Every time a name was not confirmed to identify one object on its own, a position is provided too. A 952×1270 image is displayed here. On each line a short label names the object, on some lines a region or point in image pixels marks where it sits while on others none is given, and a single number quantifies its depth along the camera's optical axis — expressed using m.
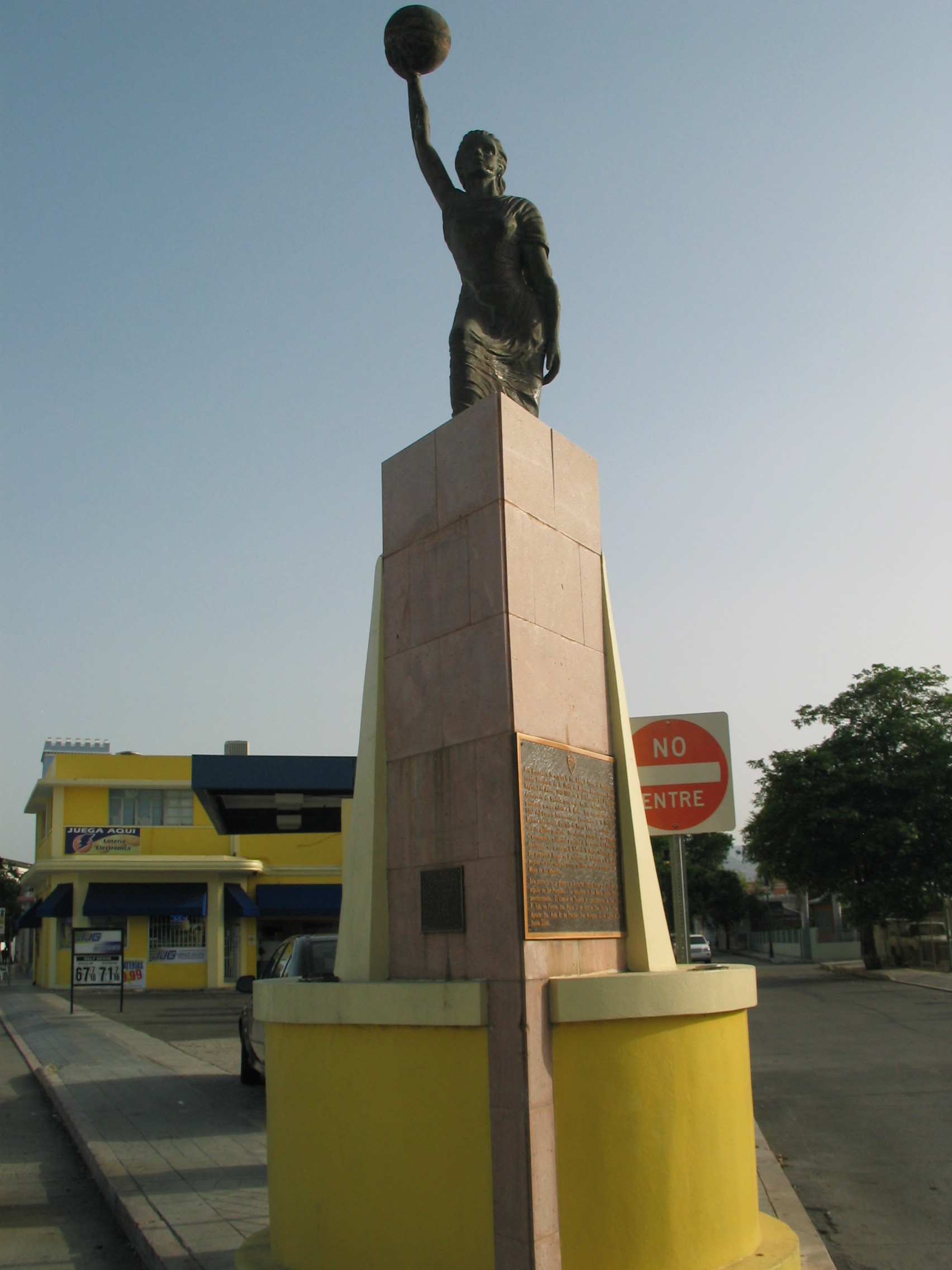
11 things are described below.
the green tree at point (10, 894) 61.94
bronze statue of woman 6.81
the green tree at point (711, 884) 71.75
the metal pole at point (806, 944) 52.00
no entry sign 7.26
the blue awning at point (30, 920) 35.22
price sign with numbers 24.31
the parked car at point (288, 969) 11.44
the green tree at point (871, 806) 33.19
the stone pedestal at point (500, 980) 4.62
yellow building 33.72
